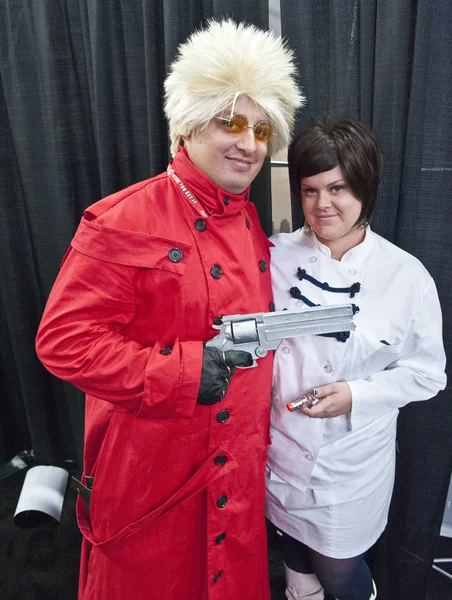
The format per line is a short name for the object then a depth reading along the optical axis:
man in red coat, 0.85
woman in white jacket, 0.99
